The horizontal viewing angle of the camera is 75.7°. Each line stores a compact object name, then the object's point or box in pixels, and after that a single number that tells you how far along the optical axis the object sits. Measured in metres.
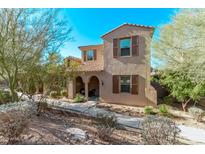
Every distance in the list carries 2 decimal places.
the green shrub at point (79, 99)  10.50
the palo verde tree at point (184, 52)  5.17
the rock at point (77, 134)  4.28
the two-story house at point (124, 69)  9.72
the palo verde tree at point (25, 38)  5.41
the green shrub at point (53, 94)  7.45
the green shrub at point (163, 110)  7.73
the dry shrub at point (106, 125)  4.40
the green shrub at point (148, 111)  8.03
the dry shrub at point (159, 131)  3.76
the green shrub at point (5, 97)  6.48
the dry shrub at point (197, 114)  7.07
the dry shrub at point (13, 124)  3.69
